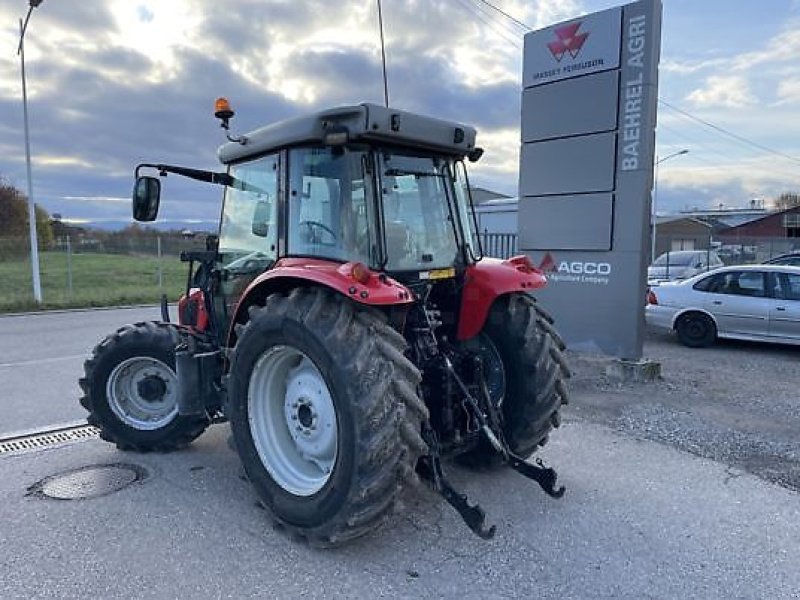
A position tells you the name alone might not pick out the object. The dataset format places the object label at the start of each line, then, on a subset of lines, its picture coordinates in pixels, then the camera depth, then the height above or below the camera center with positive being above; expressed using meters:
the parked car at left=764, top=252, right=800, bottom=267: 14.52 -0.15
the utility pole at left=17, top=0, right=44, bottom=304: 14.84 +0.43
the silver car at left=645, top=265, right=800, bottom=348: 9.59 -0.88
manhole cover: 4.12 -1.68
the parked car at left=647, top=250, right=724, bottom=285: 18.72 -0.37
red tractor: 3.23 -0.58
